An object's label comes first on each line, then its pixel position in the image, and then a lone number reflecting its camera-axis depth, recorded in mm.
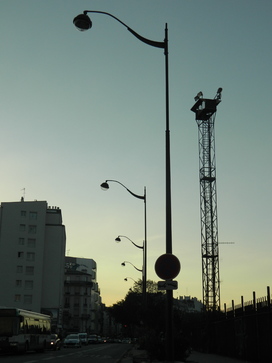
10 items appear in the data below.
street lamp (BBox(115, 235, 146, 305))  44016
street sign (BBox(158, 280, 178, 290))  12180
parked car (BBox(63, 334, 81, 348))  63938
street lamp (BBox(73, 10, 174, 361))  12492
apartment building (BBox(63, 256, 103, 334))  134000
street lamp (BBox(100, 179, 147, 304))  28388
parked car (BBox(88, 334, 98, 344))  95625
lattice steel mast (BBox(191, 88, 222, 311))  66375
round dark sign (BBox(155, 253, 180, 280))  12195
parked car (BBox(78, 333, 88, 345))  80425
